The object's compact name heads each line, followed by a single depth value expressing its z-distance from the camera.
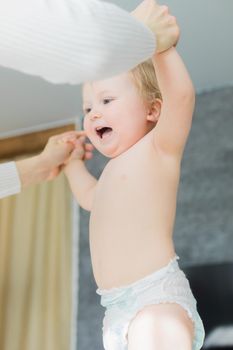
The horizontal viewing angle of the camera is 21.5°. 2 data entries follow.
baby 0.85
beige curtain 2.18
